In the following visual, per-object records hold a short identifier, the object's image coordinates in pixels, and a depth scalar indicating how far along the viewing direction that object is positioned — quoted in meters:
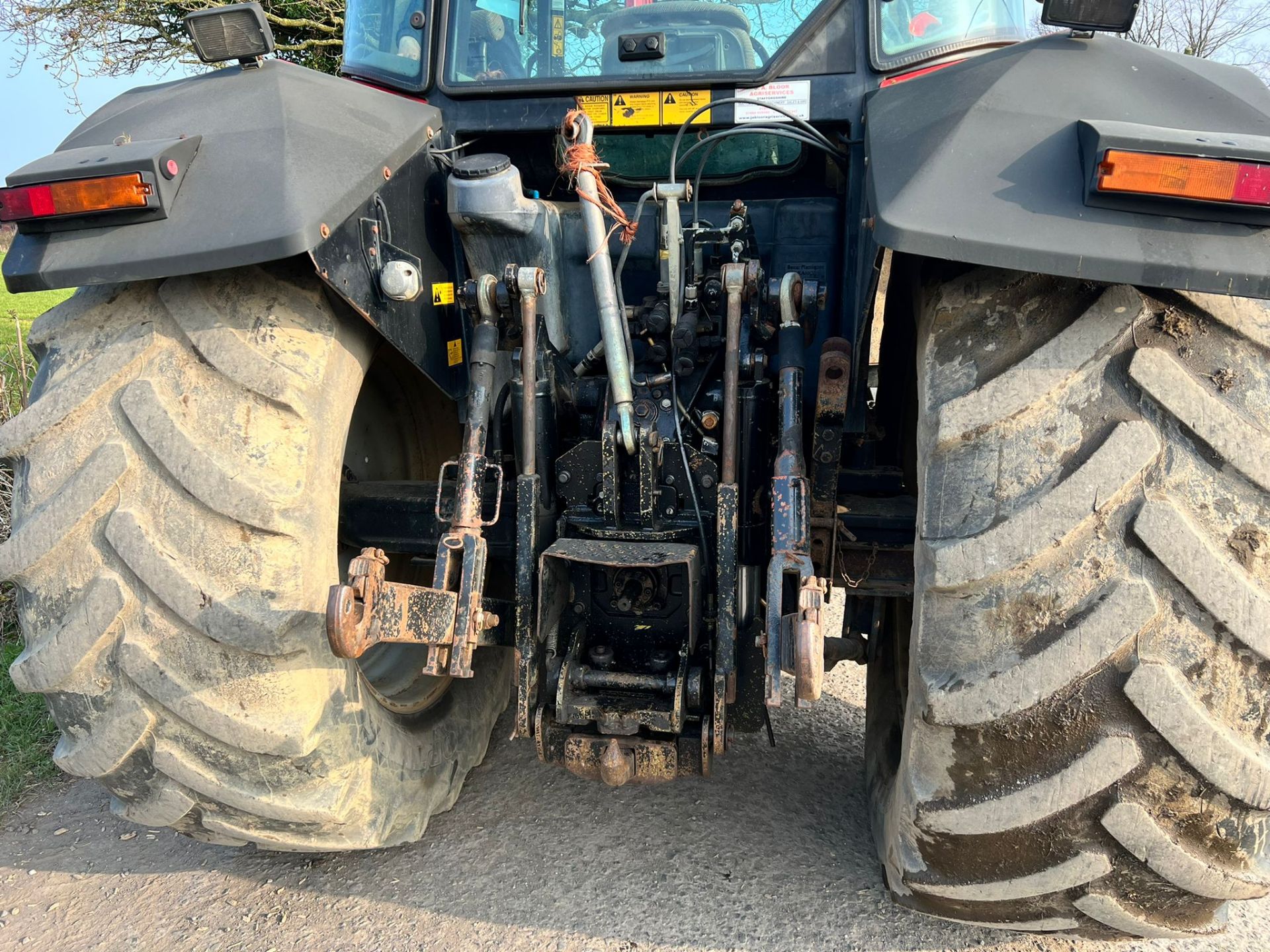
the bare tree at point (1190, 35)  18.14
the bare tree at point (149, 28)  11.23
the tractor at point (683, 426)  1.51
